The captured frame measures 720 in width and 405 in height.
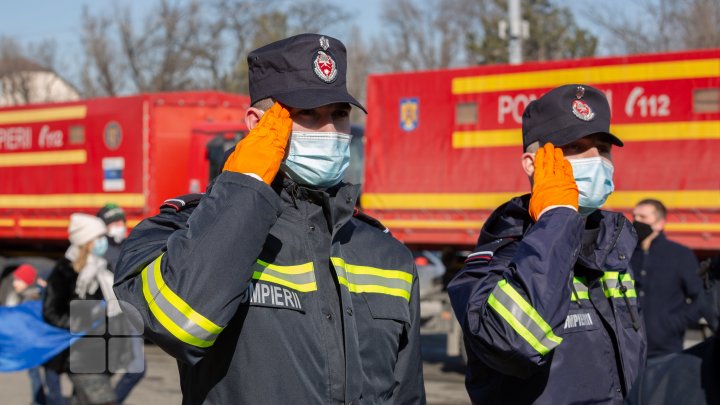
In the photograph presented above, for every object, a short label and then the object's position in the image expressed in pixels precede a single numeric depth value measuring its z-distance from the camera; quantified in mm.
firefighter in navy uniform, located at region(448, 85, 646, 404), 3047
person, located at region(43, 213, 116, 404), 6734
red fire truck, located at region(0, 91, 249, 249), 14359
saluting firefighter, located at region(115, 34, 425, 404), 2578
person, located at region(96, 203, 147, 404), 6719
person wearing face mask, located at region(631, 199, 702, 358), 7473
